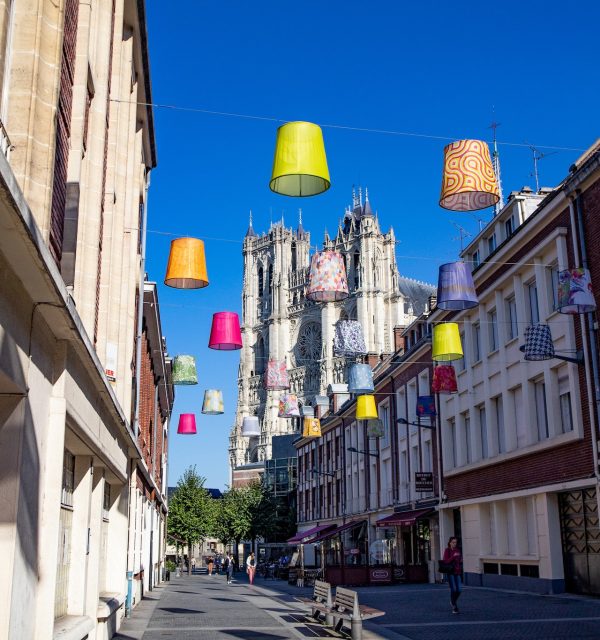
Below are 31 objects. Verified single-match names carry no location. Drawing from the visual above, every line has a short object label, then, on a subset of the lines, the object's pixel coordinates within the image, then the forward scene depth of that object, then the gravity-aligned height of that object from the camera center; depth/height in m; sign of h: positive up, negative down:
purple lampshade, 19.67 +5.55
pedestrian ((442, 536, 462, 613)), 17.59 -0.95
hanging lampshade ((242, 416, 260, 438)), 45.97 +5.33
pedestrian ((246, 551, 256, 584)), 43.78 -2.25
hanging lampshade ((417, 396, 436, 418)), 33.44 +4.55
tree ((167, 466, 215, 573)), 68.62 +0.96
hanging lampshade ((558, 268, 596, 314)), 19.08 +5.16
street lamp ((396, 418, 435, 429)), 34.21 +3.96
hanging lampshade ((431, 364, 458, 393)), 28.78 +4.83
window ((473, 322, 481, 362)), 29.70 +6.25
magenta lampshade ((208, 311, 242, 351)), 21.69 +4.95
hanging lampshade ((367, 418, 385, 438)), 39.86 +4.42
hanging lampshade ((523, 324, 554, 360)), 21.25 +4.44
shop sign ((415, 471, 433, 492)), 33.47 +1.61
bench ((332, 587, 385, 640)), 13.58 -1.52
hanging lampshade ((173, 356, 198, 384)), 30.36 +5.58
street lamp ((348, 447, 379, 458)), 43.56 +3.66
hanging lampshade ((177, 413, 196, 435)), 38.69 +4.65
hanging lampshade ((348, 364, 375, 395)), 30.17 +5.13
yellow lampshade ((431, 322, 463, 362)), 22.69 +4.87
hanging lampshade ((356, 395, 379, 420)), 30.36 +4.16
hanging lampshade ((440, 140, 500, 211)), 13.65 +5.69
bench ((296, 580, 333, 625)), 15.99 -1.63
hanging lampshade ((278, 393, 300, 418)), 39.88 +5.47
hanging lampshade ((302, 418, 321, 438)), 40.31 +4.56
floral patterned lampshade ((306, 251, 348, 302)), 17.62 +5.14
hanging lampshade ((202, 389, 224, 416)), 31.17 +4.55
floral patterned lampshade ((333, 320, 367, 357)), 37.16 +8.14
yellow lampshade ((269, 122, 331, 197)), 11.12 +4.90
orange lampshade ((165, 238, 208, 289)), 16.41 +5.13
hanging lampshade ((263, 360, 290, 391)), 34.50 +6.05
